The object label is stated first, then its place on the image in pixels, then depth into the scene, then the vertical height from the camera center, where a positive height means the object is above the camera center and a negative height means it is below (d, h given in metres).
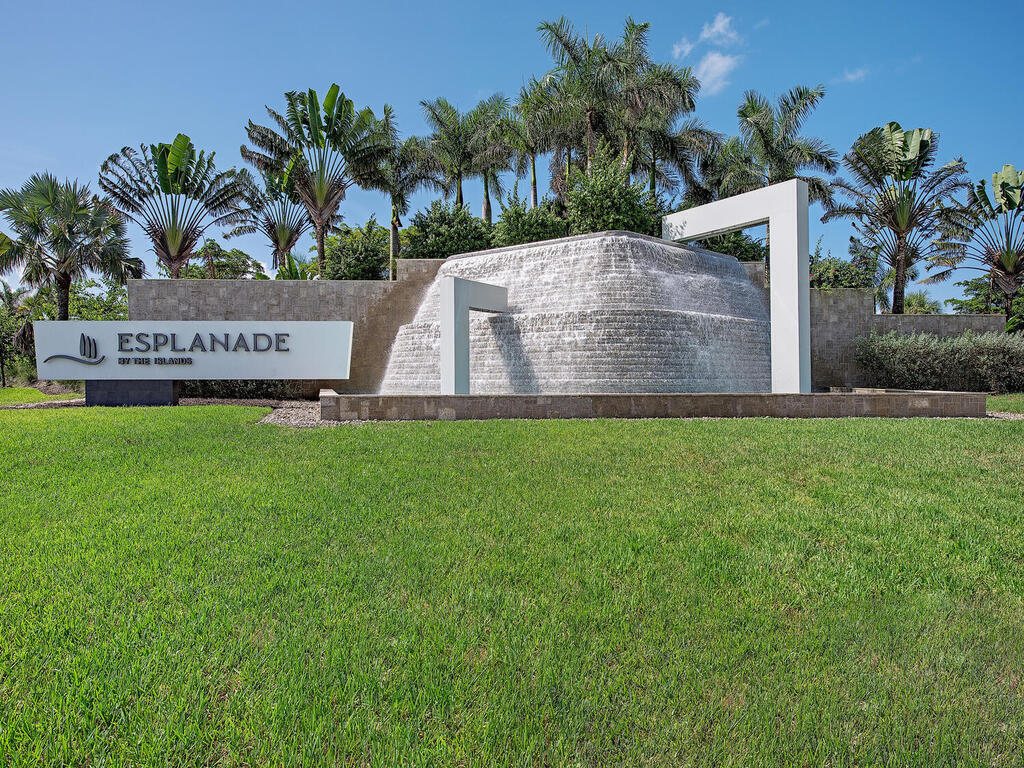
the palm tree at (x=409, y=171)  34.25 +13.68
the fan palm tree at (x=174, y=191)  23.41 +8.90
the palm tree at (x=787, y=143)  28.61 +12.32
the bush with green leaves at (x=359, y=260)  29.89 +6.99
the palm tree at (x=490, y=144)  33.25 +14.44
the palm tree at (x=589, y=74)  26.88 +15.04
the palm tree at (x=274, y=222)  31.25 +10.32
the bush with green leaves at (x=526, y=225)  26.44 +7.65
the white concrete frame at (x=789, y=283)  14.35 +2.63
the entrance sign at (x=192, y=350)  14.92 +1.16
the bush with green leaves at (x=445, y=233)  29.14 +8.14
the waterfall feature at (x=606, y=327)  15.10 +1.76
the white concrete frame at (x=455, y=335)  13.89 +1.35
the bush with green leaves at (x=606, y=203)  24.39 +8.02
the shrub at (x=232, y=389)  19.12 +0.13
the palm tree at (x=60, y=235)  22.36 +6.40
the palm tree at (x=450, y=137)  35.38 +15.72
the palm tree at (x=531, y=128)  28.08 +13.60
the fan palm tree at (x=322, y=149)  24.75 +11.07
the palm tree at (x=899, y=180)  22.67 +8.44
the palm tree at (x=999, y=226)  23.81 +6.98
